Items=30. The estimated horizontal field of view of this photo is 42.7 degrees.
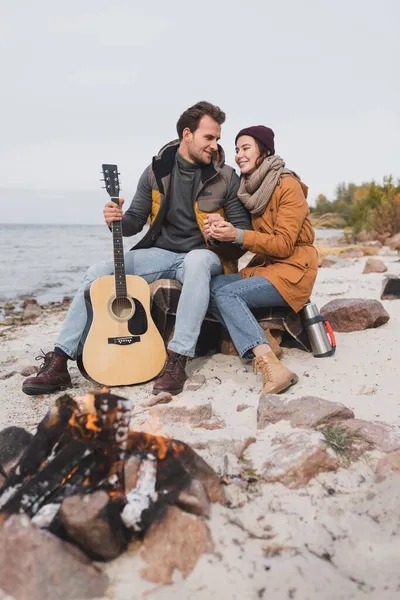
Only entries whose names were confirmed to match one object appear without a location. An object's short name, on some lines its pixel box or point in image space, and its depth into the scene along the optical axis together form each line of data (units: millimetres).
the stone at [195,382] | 3523
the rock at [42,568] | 1604
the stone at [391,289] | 5873
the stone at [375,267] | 8359
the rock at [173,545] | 1711
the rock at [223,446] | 2371
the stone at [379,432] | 2385
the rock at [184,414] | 2787
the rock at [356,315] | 4598
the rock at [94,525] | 1704
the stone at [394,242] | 12102
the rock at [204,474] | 2047
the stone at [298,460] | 2188
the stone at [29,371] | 4062
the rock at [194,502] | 1926
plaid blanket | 3951
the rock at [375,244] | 13523
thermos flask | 3959
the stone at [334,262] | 10055
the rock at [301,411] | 2600
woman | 3633
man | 3596
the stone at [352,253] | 11367
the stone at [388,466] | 2205
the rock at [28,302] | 8622
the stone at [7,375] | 4031
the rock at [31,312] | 7484
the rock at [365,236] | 15250
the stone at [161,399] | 3178
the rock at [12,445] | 2193
